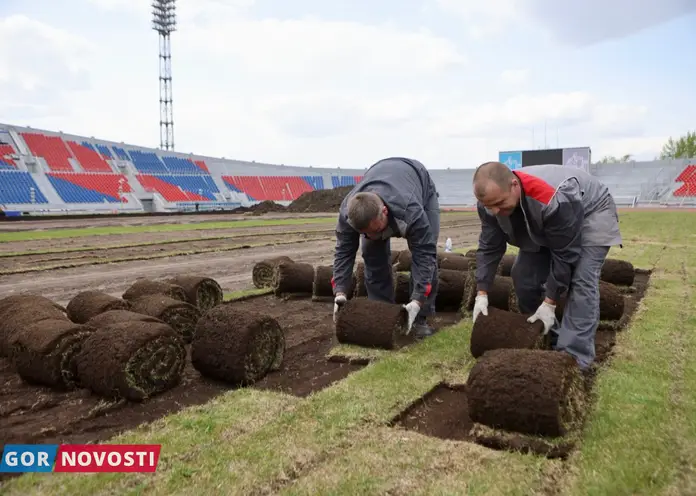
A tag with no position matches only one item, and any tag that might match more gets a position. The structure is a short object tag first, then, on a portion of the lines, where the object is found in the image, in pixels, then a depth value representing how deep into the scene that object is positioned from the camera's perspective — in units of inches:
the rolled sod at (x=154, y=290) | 260.7
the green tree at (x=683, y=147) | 3316.9
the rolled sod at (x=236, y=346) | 185.0
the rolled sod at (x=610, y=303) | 254.1
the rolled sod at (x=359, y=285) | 306.3
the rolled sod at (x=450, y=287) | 296.2
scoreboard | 1717.5
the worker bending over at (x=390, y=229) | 206.4
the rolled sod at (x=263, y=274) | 375.9
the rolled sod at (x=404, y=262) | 371.6
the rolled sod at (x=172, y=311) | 225.5
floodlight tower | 2397.9
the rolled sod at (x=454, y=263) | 350.3
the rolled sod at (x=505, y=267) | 341.4
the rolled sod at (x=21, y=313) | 204.8
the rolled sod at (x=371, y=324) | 217.8
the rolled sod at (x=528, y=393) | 138.9
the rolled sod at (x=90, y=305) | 230.7
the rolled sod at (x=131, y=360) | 169.3
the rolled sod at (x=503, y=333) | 191.3
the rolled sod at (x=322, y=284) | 325.7
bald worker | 173.8
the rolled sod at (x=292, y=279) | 336.2
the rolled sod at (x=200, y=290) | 279.1
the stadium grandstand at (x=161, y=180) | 1736.0
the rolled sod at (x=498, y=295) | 271.3
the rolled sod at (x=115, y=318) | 197.3
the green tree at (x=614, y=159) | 3905.5
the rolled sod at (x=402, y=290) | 289.4
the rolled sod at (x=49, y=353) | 181.5
